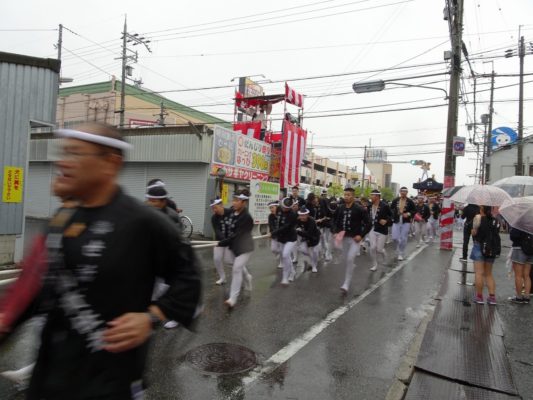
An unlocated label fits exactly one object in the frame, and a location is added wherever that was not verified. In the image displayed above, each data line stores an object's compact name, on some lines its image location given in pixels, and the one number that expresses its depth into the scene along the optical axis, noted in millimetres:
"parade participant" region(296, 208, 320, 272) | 9328
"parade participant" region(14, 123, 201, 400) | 1587
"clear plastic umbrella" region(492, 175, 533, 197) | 12945
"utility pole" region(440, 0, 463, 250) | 14727
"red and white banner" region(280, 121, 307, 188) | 20000
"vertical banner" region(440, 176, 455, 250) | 14758
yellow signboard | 8781
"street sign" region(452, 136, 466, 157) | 14859
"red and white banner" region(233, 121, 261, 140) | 20438
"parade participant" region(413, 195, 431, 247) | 16125
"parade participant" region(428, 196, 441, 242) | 18547
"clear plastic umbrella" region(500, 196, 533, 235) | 6680
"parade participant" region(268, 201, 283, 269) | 9062
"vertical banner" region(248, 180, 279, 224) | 16656
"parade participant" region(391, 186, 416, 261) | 12242
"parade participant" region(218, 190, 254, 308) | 6598
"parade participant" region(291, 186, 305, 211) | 12159
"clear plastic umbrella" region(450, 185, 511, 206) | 7077
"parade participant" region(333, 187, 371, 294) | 8117
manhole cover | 4242
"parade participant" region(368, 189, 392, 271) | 10367
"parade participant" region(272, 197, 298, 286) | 8461
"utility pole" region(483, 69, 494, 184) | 30500
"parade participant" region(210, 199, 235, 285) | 6984
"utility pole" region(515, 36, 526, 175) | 25438
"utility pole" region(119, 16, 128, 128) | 26641
